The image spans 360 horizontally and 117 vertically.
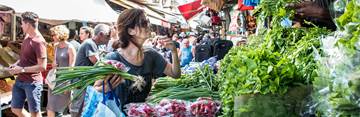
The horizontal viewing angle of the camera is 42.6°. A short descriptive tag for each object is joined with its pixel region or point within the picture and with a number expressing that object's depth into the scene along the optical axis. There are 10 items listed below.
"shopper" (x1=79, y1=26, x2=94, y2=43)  8.27
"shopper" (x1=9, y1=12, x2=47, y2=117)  6.34
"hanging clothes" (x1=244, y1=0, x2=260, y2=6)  5.57
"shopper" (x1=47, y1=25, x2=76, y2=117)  7.06
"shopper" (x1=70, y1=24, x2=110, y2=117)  6.30
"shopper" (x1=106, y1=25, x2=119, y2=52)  9.10
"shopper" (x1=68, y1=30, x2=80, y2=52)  7.86
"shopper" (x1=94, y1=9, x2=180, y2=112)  3.66
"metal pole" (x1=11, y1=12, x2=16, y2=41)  9.36
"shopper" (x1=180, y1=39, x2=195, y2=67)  12.53
